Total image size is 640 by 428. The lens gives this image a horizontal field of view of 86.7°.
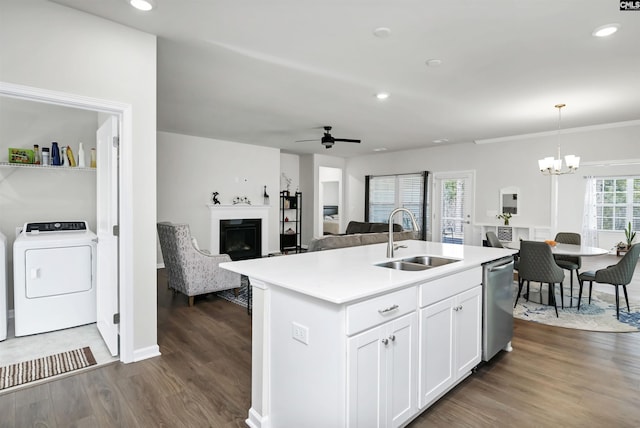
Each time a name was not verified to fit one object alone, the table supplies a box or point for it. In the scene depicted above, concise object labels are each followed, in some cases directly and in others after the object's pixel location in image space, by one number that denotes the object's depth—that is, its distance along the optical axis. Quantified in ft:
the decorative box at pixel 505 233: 22.11
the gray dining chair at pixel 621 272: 12.42
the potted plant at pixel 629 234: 18.02
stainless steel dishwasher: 8.65
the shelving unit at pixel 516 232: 20.89
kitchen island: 5.15
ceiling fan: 18.30
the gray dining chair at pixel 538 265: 12.85
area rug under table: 11.96
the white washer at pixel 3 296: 9.84
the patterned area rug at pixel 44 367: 8.04
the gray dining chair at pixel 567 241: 16.33
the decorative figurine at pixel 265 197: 26.19
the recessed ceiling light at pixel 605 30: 8.25
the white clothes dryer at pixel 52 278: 10.39
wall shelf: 11.29
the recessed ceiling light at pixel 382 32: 8.54
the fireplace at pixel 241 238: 23.67
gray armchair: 13.61
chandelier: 15.12
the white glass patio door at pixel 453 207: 24.40
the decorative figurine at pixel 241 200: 24.38
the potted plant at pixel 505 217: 21.75
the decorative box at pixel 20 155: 11.67
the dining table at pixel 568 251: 13.28
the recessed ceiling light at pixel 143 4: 7.45
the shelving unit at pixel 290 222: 28.30
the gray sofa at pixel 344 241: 14.26
